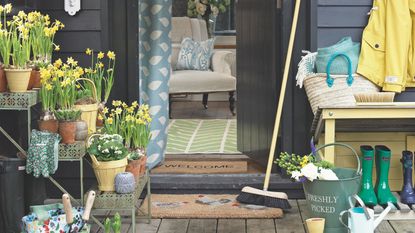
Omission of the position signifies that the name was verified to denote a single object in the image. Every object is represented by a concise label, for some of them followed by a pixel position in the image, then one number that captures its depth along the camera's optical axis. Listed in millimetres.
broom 4543
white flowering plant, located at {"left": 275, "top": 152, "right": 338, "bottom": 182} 3758
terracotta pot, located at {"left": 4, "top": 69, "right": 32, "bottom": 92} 3625
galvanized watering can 3512
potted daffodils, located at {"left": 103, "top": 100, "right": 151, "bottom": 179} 3996
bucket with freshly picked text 3754
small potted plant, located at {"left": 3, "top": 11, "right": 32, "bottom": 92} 3627
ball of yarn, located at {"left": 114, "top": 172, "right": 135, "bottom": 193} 3754
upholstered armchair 7953
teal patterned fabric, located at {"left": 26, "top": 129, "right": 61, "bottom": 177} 3561
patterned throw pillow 8305
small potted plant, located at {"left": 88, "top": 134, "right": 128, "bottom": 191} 3783
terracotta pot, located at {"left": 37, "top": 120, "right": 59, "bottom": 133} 3684
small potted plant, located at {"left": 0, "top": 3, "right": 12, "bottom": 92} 3639
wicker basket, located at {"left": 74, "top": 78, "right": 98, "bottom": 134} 3910
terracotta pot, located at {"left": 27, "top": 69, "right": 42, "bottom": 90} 3736
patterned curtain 5281
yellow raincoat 4504
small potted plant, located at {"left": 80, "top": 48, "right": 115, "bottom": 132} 3930
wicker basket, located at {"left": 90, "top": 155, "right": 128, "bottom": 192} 3785
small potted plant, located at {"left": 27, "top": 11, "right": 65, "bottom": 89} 3768
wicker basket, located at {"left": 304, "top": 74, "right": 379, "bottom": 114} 4305
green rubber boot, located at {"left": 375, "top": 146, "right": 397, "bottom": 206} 4387
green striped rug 6395
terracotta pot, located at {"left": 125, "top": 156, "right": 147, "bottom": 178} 3968
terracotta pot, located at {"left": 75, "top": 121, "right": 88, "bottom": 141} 3775
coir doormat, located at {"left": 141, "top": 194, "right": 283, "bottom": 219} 4488
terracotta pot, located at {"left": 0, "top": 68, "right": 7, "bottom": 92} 3633
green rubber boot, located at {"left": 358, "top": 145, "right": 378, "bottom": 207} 4359
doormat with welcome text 5195
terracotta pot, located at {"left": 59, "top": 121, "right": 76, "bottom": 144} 3695
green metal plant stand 3764
